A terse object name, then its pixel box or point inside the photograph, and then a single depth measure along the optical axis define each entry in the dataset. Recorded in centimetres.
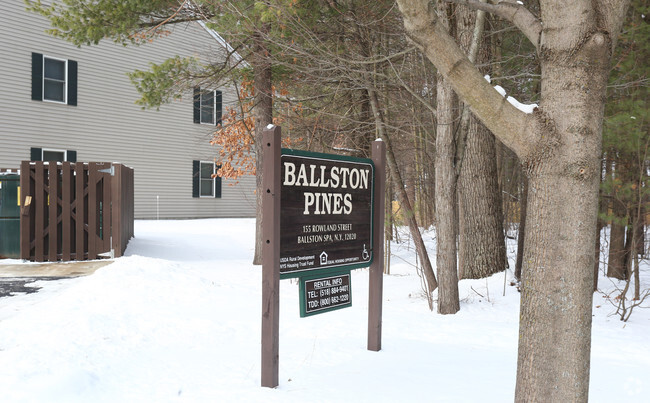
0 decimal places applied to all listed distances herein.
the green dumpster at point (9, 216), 1037
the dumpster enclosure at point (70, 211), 1005
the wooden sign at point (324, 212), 438
